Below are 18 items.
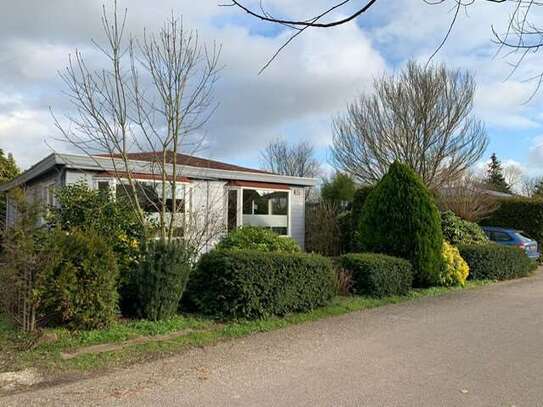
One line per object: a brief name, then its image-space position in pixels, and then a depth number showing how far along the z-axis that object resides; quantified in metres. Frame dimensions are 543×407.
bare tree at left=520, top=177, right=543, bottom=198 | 47.51
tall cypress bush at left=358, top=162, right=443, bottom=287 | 10.70
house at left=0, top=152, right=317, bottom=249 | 12.08
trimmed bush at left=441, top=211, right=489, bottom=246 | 14.17
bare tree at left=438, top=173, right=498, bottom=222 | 18.16
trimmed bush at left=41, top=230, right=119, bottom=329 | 5.95
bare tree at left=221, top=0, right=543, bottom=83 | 3.00
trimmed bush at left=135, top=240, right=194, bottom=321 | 6.90
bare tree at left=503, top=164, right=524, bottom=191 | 53.48
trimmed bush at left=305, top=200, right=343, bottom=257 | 17.80
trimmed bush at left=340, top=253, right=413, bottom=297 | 9.54
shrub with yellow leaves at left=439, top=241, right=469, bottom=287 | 11.20
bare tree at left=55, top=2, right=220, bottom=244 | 8.16
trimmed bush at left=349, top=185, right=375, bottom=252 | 17.62
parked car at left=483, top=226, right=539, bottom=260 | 16.11
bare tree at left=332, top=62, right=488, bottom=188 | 23.12
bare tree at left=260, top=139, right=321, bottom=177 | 43.25
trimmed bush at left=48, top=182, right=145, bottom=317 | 8.00
